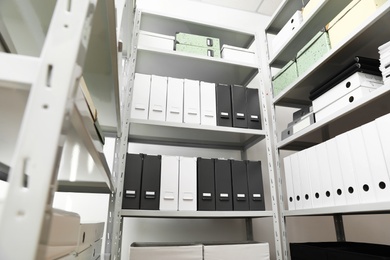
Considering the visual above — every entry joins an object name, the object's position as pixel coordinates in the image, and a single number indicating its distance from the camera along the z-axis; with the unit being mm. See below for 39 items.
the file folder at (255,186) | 1342
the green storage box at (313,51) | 1195
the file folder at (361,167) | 887
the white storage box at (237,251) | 1149
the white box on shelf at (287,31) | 1417
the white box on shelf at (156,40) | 1452
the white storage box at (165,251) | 1065
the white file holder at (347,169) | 949
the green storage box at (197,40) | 1575
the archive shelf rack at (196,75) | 1354
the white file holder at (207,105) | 1412
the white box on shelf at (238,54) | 1616
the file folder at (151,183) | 1191
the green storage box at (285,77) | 1432
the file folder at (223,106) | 1441
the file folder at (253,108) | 1504
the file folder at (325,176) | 1066
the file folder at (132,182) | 1175
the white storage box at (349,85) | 1013
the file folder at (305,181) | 1182
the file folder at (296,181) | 1246
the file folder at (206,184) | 1265
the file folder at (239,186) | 1312
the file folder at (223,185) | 1286
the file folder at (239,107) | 1475
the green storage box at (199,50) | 1556
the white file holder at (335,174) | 1006
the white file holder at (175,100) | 1365
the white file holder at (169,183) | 1211
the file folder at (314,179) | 1119
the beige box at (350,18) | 974
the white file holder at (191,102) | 1391
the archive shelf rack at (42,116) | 243
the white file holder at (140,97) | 1305
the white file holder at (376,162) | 828
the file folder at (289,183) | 1305
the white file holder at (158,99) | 1337
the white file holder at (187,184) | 1233
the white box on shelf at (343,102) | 1000
